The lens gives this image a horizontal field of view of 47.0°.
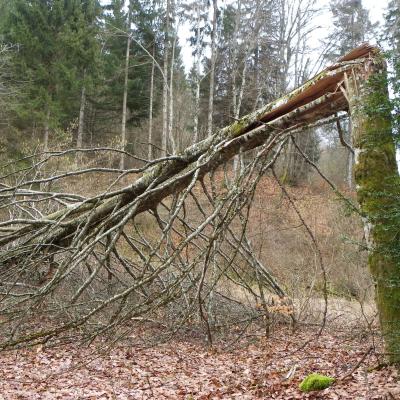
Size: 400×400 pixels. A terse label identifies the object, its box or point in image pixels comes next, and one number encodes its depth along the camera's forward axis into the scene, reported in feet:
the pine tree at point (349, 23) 78.18
